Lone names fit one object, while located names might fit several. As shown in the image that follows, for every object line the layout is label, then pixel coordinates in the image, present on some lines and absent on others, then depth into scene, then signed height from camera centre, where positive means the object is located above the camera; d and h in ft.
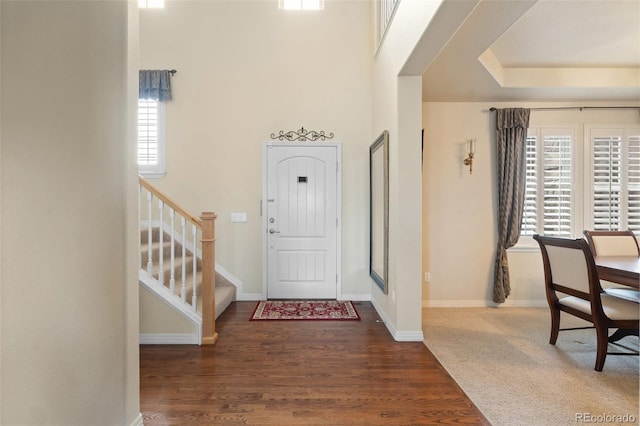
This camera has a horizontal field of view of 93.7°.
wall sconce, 12.67 +2.42
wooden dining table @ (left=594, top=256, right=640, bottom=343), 7.29 -1.58
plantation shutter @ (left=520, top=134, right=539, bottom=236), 12.84 +0.45
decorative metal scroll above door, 13.73 +3.39
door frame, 13.66 +0.14
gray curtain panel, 12.41 +1.29
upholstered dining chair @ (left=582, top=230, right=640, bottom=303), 10.08 -1.16
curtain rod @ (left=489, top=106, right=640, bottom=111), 12.83 +4.32
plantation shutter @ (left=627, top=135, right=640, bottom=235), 12.73 +0.98
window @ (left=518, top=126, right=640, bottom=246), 12.80 +1.28
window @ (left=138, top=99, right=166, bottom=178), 13.62 +3.20
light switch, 13.71 -0.37
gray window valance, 13.24 +5.50
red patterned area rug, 11.40 -4.11
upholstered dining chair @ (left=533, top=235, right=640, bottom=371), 7.63 -2.31
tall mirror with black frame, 10.52 -0.07
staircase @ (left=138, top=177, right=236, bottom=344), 9.11 -2.32
